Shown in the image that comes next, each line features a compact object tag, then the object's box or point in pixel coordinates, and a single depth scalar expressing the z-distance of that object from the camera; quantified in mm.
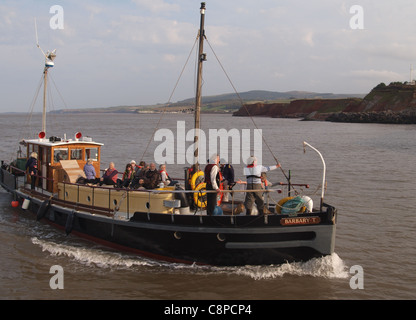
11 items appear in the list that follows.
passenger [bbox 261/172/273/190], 10828
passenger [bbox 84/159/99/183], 13234
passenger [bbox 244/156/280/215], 10059
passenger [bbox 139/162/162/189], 11806
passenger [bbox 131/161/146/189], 12219
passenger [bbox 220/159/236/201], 12004
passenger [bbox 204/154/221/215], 10125
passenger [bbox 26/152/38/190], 14734
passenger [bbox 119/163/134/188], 12328
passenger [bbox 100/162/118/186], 13022
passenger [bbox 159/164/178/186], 12570
